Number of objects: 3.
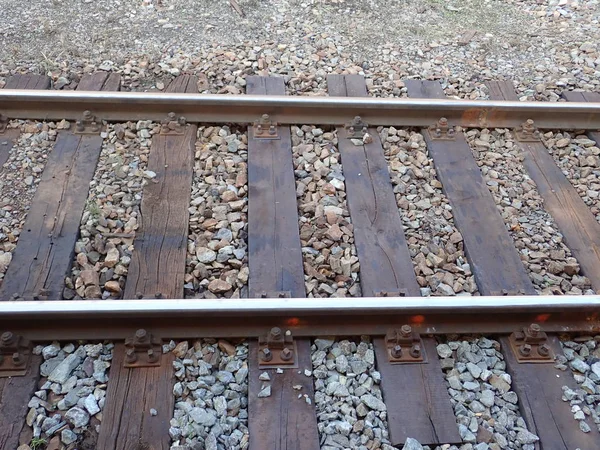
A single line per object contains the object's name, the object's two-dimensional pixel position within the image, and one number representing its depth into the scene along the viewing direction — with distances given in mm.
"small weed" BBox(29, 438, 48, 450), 2359
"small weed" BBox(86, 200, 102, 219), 3354
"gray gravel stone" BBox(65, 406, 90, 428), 2428
